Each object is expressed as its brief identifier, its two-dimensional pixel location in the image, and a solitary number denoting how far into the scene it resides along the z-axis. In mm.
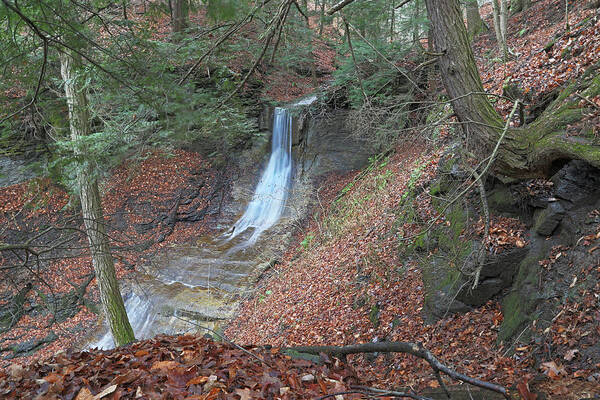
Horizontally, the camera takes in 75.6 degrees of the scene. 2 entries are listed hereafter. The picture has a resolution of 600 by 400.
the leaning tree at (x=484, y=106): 4164
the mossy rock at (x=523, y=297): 4070
